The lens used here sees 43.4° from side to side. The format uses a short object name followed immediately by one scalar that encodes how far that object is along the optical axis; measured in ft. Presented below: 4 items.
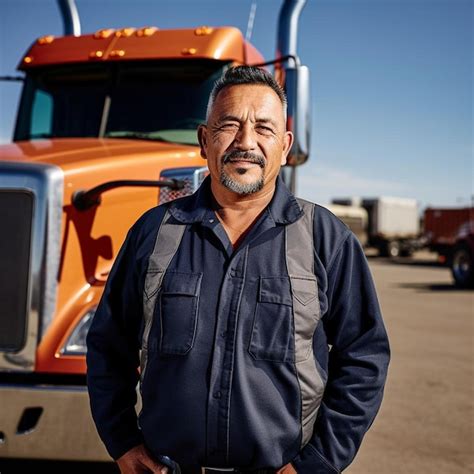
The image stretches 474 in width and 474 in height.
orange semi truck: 8.70
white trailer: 103.30
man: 5.50
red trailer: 77.61
